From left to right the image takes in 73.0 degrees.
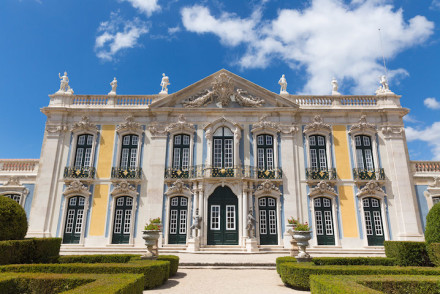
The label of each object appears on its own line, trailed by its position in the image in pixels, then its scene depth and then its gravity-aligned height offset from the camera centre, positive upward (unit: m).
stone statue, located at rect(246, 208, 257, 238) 16.56 +0.23
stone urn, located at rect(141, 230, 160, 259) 11.23 -0.35
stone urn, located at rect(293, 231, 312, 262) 10.55 -0.29
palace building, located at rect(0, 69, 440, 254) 17.28 +3.42
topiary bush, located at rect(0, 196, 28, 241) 10.35 +0.25
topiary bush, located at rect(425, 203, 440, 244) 10.55 +0.16
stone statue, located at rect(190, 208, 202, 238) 16.55 +0.26
